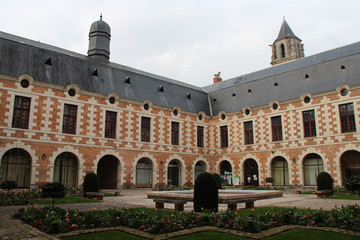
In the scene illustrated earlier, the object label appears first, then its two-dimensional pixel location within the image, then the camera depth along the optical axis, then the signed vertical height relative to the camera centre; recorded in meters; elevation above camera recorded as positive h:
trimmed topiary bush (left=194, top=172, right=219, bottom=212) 9.29 -0.60
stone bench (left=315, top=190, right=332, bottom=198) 15.44 -0.96
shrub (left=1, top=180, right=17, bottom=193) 14.19 -0.47
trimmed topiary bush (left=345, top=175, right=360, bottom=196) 13.41 -0.41
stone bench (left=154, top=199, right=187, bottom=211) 10.06 -0.92
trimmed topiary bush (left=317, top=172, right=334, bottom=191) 16.50 -0.43
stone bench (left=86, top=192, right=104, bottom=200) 14.50 -0.96
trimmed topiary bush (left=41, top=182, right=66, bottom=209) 9.41 -0.46
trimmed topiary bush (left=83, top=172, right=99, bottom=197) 15.20 -0.42
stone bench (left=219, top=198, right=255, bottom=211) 9.90 -0.89
